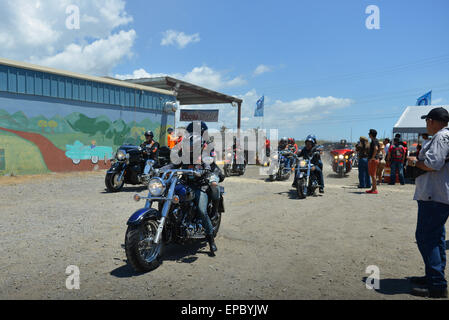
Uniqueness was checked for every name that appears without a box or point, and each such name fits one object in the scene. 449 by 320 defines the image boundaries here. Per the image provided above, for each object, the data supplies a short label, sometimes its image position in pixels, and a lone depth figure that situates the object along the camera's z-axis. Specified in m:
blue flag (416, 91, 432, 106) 26.22
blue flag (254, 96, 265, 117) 25.42
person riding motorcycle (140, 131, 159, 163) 11.28
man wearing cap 3.57
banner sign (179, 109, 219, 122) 26.12
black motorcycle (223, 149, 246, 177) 15.71
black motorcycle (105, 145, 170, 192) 10.75
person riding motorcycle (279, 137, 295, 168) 14.05
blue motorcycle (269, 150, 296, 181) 13.83
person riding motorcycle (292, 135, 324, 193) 10.70
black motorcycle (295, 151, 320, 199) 9.95
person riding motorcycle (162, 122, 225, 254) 4.97
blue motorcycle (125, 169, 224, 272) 4.12
